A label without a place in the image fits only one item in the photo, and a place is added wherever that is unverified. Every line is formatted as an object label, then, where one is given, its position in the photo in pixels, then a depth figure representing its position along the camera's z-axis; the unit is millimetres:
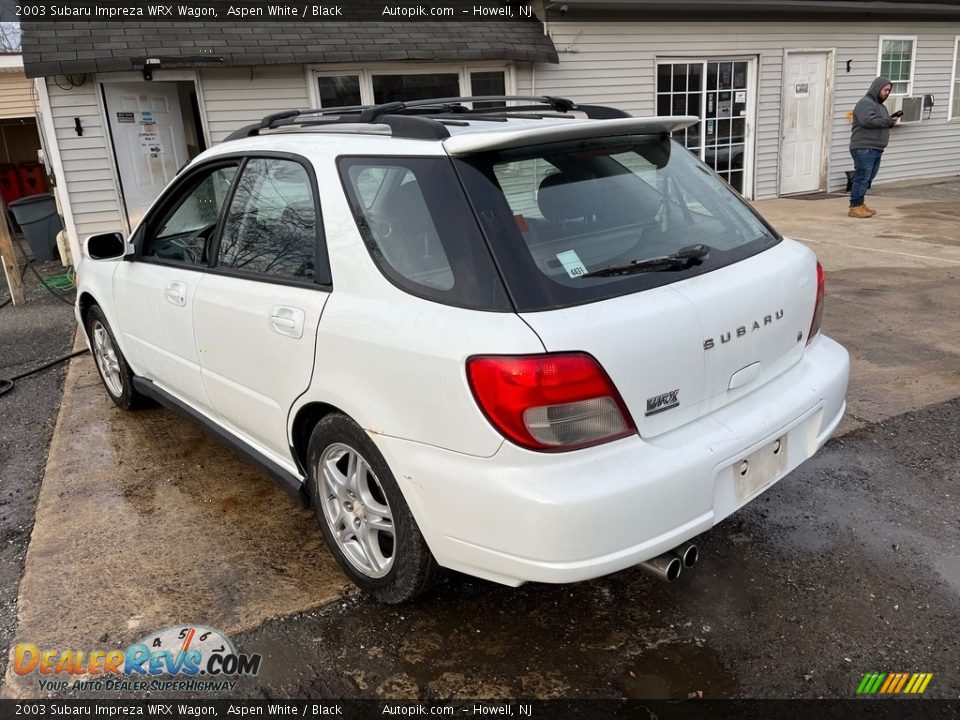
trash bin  11156
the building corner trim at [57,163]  8578
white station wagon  2141
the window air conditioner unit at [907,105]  14094
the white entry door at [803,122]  12898
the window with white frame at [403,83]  10117
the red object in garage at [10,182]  17906
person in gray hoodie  10672
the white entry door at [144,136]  9062
